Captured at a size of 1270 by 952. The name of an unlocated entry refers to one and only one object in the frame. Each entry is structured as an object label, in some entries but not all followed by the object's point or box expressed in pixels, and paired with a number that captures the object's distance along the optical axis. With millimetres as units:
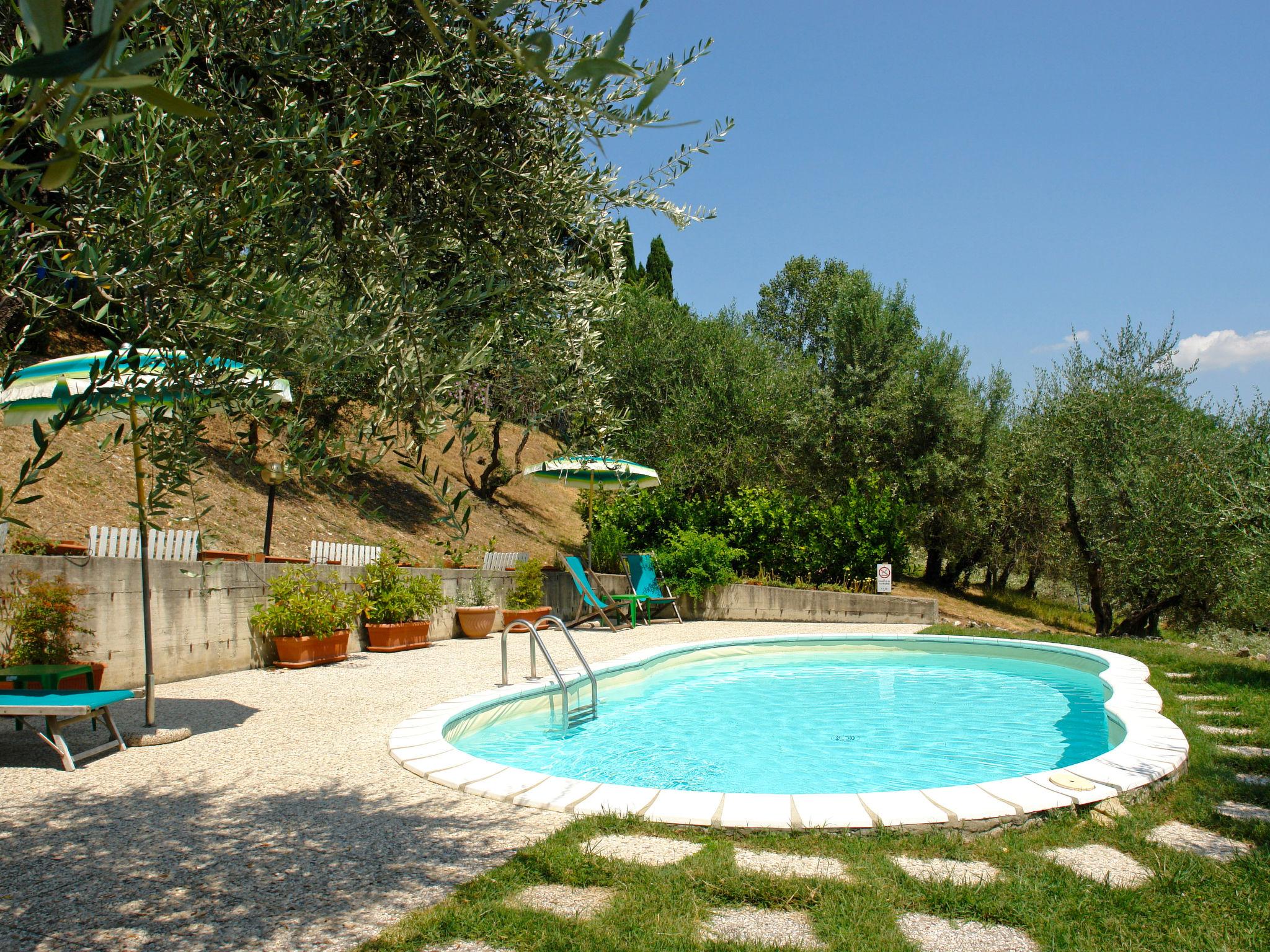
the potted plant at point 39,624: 5930
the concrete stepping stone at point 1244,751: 5027
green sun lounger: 4668
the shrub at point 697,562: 14523
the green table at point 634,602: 13445
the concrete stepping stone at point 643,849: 3260
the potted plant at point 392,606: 10047
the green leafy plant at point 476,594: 12125
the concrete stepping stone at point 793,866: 3068
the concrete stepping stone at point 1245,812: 3744
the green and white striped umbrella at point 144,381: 2238
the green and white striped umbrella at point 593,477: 9371
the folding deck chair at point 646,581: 14062
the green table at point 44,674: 5117
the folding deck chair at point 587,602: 12648
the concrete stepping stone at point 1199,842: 3320
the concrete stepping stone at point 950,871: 3014
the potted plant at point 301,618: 8570
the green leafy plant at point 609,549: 15477
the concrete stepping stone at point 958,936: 2521
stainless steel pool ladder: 7016
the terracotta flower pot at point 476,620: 11742
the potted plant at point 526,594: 12375
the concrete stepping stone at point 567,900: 2773
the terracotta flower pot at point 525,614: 12258
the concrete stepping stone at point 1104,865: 3031
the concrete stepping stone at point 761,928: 2555
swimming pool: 3912
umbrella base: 5340
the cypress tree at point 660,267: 34000
